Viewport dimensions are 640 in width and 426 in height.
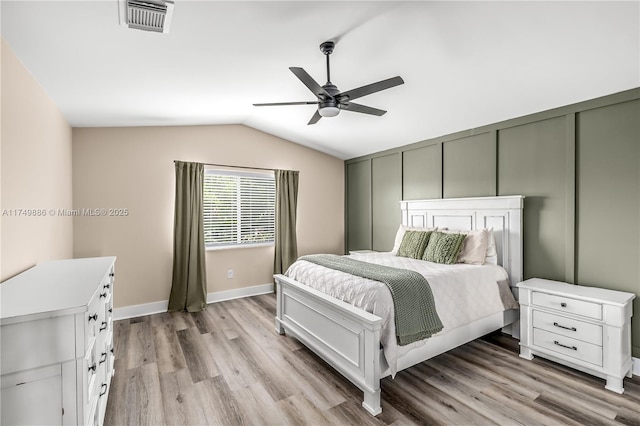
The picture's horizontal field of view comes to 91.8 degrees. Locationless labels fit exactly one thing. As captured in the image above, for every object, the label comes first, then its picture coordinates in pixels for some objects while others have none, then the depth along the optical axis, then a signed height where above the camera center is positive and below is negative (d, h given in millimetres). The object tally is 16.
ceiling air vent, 1678 +1123
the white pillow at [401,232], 4038 -304
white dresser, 1271 -620
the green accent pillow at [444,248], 3322 -424
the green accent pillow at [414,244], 3638 -414
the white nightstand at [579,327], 2371 -984
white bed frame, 2182 -929
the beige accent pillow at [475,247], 3316 -416
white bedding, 2254 -696
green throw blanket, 2264 -717
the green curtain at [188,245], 4258 -480
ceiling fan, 2235 +894
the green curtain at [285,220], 5098 -159
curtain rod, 4570 +685
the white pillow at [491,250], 3451 -454
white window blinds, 4688 +40
